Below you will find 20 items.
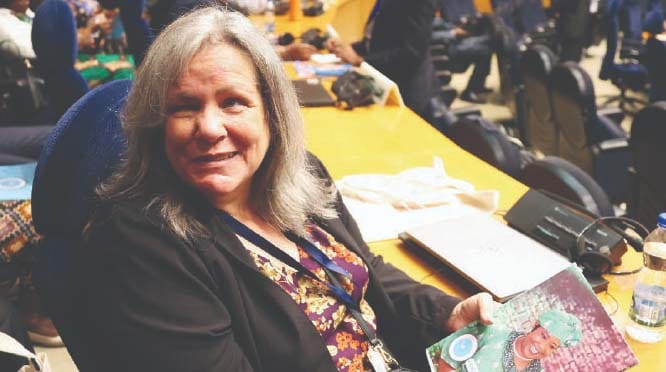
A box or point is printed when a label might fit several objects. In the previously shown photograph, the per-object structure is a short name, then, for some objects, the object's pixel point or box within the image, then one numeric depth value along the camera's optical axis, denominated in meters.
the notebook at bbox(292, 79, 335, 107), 2.90
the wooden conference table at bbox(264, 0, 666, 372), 1.42
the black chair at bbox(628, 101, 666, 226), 2.15
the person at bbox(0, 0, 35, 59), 3.26
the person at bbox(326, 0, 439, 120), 3.12
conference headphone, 1.41
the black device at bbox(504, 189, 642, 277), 1.42
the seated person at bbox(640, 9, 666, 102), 4.32
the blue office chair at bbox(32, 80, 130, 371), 1.00
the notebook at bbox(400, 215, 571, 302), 1.39
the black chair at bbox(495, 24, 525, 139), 4.50
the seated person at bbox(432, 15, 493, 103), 5.98
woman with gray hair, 0.97
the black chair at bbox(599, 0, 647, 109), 5.63
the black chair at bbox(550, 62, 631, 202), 2.95
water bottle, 1.24
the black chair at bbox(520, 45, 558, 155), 3.34
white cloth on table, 1.77
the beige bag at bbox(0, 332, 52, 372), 1.07
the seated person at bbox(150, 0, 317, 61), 2.02
